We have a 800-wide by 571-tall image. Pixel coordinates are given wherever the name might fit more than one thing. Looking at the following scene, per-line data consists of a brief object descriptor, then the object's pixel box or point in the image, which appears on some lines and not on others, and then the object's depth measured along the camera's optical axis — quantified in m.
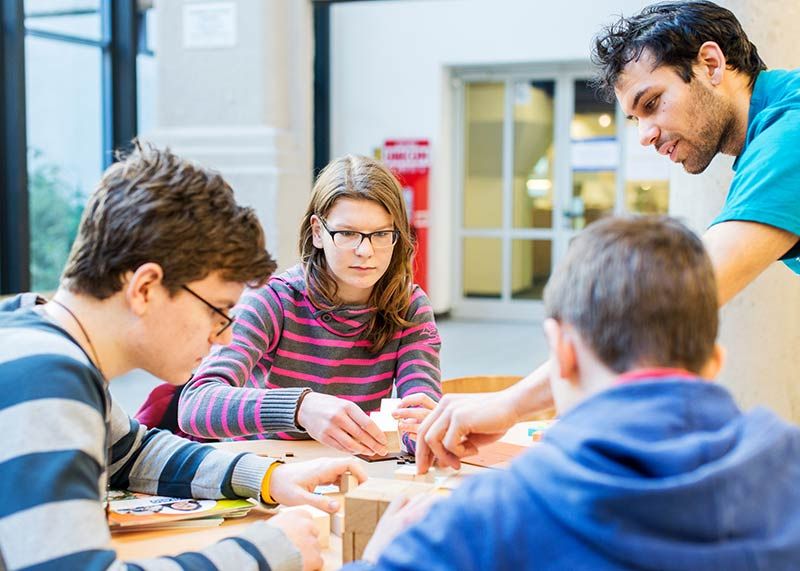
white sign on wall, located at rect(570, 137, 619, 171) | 10.40
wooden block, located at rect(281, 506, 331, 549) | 1.50
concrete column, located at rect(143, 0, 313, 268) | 6.46
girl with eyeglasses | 2.42
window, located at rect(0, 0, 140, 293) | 7.14
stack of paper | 1.56
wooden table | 1.46
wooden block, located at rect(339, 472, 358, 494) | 1.71
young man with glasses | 1.12
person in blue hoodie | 0.88
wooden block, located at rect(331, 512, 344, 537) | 1.53
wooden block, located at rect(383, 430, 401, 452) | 1.98
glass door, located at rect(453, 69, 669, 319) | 10.41
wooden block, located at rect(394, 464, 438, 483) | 1.66
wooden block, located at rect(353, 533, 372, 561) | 1.29
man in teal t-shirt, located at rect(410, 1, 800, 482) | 1.76
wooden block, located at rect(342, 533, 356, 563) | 1.30
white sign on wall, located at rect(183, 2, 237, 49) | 6.54
